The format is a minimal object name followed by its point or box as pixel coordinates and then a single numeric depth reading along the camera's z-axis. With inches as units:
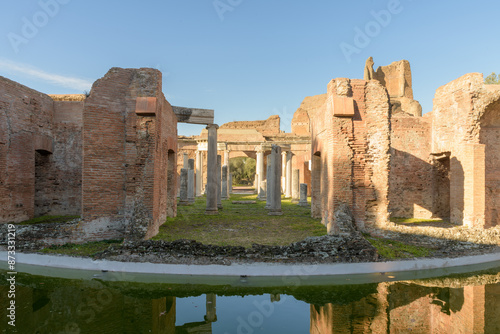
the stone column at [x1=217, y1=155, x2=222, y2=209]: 613.6
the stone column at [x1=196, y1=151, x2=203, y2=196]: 933.2
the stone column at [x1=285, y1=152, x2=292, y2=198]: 910.4
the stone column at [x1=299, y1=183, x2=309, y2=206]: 687.6
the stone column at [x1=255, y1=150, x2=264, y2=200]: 960.3
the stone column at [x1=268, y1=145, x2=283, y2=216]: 532.5
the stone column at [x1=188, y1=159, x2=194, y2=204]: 736.6
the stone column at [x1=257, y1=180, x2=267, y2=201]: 859.4
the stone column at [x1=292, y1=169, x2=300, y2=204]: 802.2
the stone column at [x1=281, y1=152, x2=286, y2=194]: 1076.2
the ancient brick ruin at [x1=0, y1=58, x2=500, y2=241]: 322.3
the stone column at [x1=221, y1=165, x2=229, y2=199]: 842.2
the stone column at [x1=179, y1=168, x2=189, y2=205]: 712.4
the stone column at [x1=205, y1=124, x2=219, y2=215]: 520.7
